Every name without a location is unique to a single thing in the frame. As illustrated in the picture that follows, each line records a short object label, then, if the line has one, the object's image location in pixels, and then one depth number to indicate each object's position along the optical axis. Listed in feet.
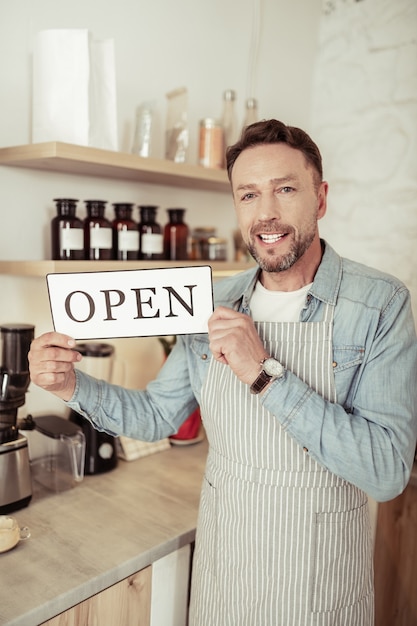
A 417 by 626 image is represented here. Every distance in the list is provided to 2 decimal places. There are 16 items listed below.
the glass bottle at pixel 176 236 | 6.09
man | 3.34
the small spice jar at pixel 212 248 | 6.68
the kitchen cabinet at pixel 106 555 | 3.65
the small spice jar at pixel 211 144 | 6.33
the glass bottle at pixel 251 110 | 6.83
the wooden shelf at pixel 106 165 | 4.68
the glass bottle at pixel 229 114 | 6.66
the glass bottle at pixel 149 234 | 5.67
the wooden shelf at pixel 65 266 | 4.71
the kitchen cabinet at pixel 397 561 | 5.86
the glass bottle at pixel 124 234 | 5.48
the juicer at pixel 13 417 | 4.53
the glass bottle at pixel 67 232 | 5.12
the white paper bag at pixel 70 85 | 4.87
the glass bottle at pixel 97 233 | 5.27
